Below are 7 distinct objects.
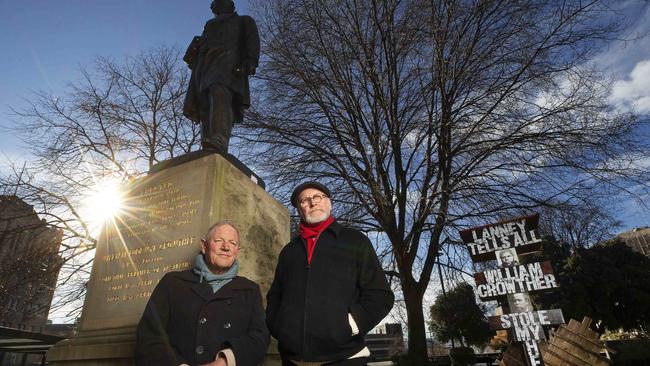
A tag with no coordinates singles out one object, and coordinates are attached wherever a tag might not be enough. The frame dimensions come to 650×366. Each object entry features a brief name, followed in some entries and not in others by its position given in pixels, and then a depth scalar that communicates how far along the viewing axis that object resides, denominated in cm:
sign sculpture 738
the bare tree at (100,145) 1108
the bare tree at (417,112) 854
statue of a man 459
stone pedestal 296
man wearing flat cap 182
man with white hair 176
